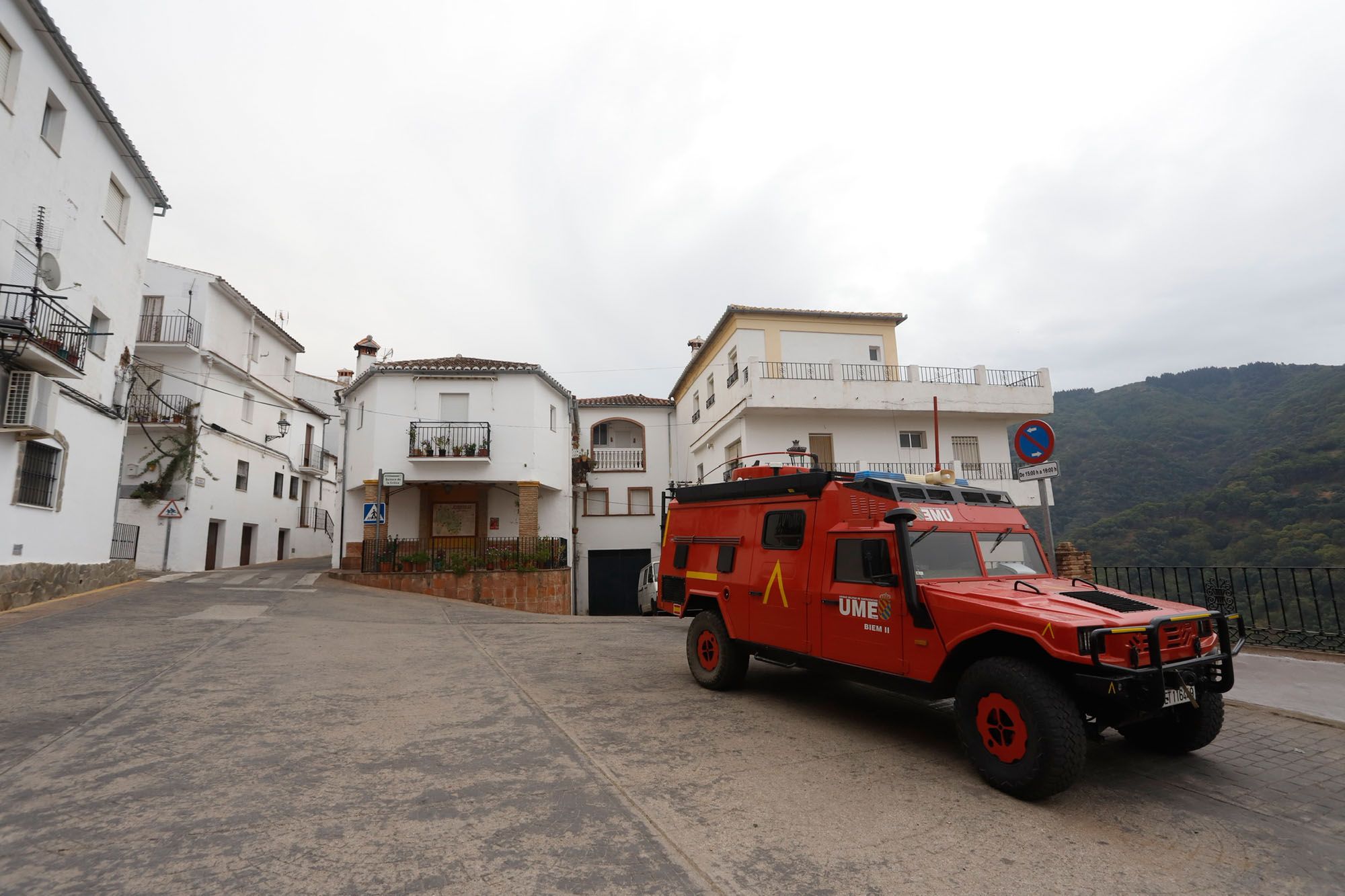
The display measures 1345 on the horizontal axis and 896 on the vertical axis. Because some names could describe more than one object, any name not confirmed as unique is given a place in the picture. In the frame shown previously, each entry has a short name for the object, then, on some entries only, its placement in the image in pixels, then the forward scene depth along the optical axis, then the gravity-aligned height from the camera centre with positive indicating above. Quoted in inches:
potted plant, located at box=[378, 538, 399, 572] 736.3 -14.6
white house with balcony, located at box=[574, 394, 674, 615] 987.3 +71.5
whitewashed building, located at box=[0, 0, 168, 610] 432.8 +183.2
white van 790.5 -61.9
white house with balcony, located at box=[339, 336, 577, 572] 794.2 +105.8
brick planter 724.0 -47.9
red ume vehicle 150.2 -24.3
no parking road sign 280.5 +38.8
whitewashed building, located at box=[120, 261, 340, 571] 800.3 +162.5
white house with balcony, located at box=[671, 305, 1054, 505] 746.2 +154.6
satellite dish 461.1 +198.6
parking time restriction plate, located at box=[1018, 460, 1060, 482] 267.5 +24.7
